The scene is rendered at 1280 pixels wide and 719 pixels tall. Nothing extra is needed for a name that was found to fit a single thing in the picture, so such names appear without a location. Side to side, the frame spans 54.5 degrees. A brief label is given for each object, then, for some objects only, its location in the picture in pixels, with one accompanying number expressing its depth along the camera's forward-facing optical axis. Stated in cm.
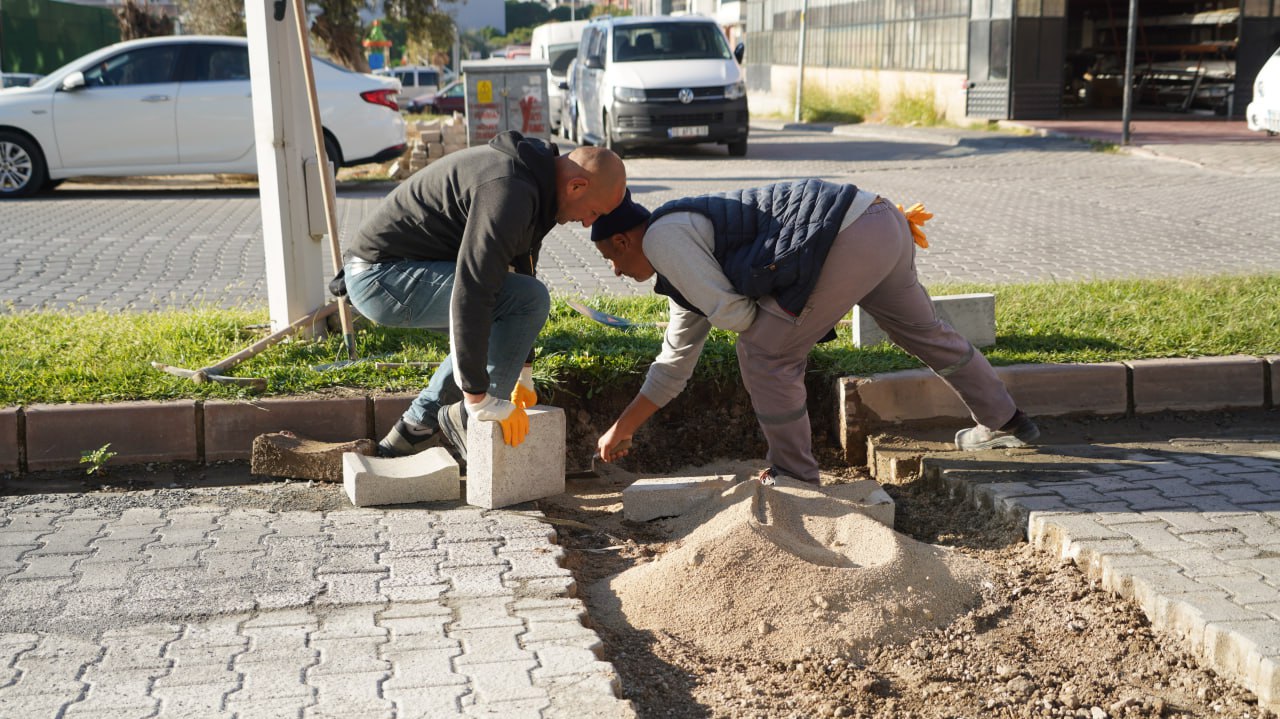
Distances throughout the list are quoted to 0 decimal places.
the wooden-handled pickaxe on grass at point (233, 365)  514
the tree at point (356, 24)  2717
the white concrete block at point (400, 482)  444
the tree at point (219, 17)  2728
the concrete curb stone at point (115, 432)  484
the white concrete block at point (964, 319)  560
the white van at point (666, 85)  1666
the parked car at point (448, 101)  3334
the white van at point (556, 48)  2473
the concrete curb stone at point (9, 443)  480
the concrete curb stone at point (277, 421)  499
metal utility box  1434
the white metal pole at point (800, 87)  2664
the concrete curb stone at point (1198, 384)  546
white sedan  1292
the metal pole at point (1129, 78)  1578
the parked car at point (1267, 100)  1545
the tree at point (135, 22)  2884
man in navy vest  409
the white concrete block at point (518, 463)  437
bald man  396
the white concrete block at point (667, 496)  436
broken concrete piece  474
